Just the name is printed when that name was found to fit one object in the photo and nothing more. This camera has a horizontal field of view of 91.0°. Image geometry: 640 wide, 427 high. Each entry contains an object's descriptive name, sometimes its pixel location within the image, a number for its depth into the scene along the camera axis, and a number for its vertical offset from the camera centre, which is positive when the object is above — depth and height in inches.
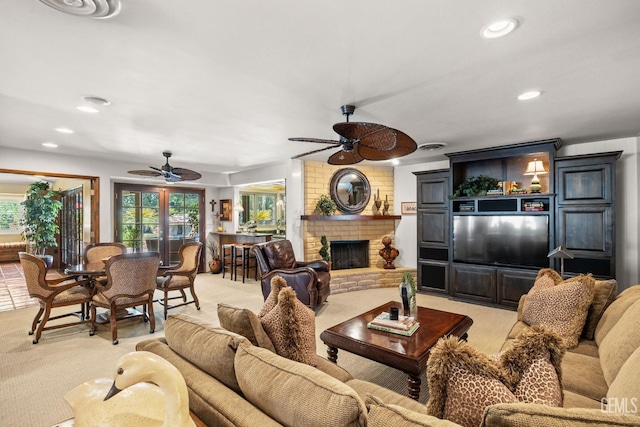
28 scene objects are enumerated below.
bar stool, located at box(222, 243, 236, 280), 261.4 -37.7
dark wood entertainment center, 157.0 -0.3
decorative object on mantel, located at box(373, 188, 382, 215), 246.2 +7.6
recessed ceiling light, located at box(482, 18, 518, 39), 66.6 +40.2
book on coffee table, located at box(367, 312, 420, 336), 95.4 -35.1
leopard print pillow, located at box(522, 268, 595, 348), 85.6 -27.3
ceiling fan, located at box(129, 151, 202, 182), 180.5 +24.0
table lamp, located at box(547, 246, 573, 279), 130.6 -17.7
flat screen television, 173.0 -16.2
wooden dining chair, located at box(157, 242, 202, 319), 162.6 -31.4
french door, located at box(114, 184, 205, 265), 252.1 -2.9
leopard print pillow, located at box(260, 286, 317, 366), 61.8 -22.9
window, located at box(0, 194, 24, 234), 372.6 +2.0
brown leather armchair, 162.7 -32.2
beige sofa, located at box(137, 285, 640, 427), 29.0 -23.2
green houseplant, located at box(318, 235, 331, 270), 222.5 -26.4
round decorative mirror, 238.4 +17.6
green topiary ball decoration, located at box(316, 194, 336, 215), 228.2 +5.1
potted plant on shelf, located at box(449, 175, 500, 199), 192.9 +15.7
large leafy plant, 278.2 -0.1
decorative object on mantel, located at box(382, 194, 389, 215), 248.4 +4.4
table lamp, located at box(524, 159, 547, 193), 174.7 +22.6
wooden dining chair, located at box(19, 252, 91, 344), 128.0 -32.4
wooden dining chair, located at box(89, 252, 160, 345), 128.8 -30.1
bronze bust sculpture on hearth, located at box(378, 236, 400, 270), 239.3 -31.5
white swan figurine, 30.9 -18.8
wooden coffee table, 78.7 -37.0
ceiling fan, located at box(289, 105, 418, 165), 93.0 +23.0
